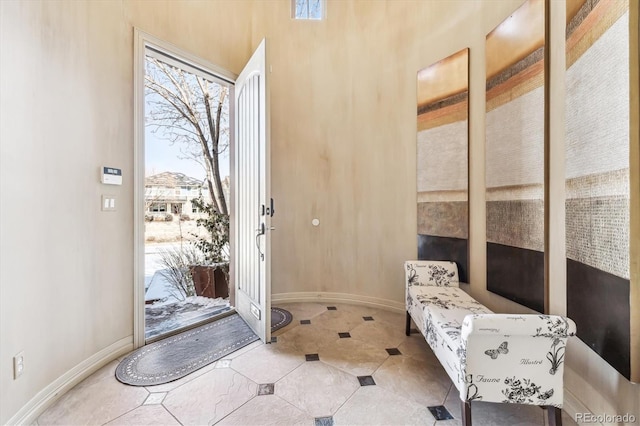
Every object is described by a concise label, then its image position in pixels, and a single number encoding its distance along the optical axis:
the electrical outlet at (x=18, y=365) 1.53
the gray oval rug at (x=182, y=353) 2.02
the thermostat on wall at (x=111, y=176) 2.12
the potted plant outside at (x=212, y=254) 3.92
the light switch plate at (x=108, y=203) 2.14
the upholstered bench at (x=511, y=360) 1.34
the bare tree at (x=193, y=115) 4.12
